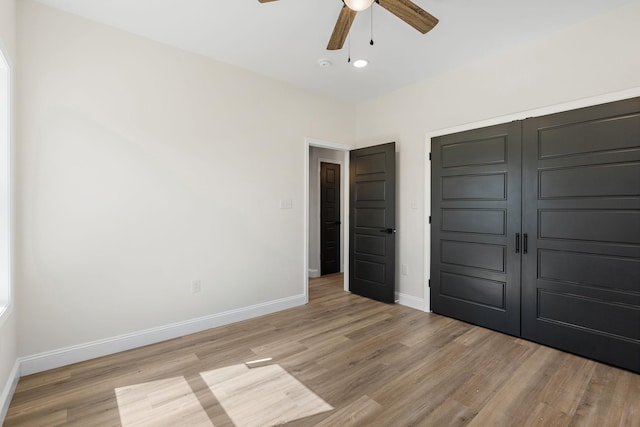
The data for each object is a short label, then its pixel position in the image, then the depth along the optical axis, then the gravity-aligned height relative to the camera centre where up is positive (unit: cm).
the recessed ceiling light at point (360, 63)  326 +159
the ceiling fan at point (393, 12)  179 +127
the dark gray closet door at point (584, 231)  240 -19
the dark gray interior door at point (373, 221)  404 -17
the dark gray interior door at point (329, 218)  578 -17
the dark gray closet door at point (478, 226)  305 -19
